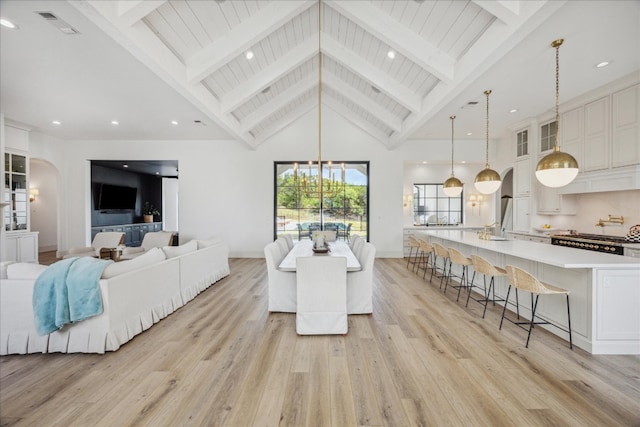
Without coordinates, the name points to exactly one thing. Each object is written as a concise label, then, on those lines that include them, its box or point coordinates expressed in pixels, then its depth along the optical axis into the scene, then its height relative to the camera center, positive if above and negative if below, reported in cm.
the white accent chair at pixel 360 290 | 345 -98
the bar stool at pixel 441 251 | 443 -66
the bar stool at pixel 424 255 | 515 -112
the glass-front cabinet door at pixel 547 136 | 504 +141
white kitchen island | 244 -79
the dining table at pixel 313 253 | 328 -60
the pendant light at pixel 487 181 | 393 +43
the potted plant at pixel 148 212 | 1007 -4
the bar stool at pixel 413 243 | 561 -64
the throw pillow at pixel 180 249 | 375 -55
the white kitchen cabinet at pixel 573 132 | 456 +134
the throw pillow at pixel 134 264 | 265 -56
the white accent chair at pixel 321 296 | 289 -89
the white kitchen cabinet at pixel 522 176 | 570 +74
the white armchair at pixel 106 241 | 540 -60
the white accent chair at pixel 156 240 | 573 -61
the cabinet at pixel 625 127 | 371 +117
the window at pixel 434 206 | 815 +15
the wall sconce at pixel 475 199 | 785 +34
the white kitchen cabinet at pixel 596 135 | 414 +117
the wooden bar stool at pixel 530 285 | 252 -69
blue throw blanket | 241 -77
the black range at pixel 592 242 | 379 -45
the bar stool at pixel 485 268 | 317 -67
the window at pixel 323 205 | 754 +17
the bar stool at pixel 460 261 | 384 -69
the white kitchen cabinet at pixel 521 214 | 572 -6
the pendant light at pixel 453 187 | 507 +45
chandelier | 666 +77
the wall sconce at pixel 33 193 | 769 +49
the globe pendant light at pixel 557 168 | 269 +42
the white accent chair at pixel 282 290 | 353 -101
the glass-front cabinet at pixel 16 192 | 556 +38
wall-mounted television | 811 +43
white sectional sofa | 251 -99
